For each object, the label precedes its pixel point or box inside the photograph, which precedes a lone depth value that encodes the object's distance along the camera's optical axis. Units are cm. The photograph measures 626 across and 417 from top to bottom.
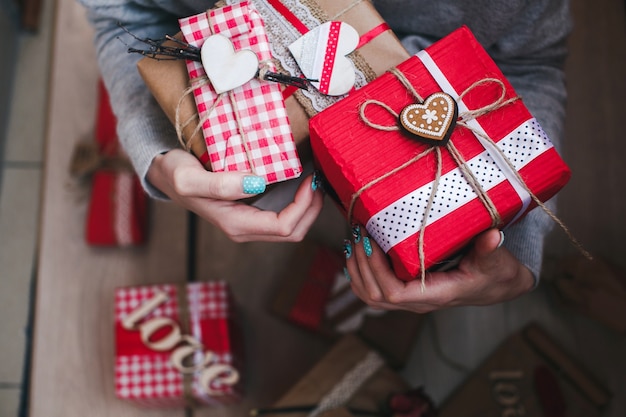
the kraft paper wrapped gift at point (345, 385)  104
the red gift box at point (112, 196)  125
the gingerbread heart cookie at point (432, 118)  61
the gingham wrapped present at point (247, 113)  68
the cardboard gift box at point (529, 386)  116
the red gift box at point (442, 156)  62
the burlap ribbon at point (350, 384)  104
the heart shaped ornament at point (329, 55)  69
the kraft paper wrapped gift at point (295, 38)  70
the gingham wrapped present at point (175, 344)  110
